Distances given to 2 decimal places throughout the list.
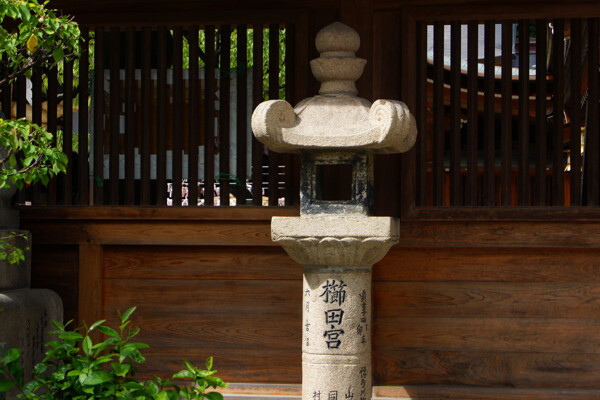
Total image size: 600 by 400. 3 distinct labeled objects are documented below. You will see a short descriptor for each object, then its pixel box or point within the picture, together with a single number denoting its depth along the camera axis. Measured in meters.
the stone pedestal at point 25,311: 6.21
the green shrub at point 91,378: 4.66
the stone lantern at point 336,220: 5.56
